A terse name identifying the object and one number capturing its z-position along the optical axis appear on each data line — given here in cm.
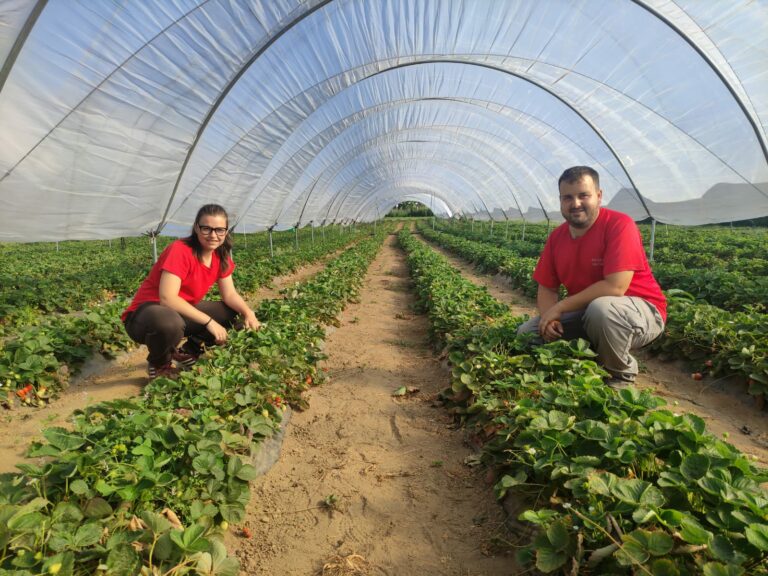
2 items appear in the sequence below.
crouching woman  408
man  369
